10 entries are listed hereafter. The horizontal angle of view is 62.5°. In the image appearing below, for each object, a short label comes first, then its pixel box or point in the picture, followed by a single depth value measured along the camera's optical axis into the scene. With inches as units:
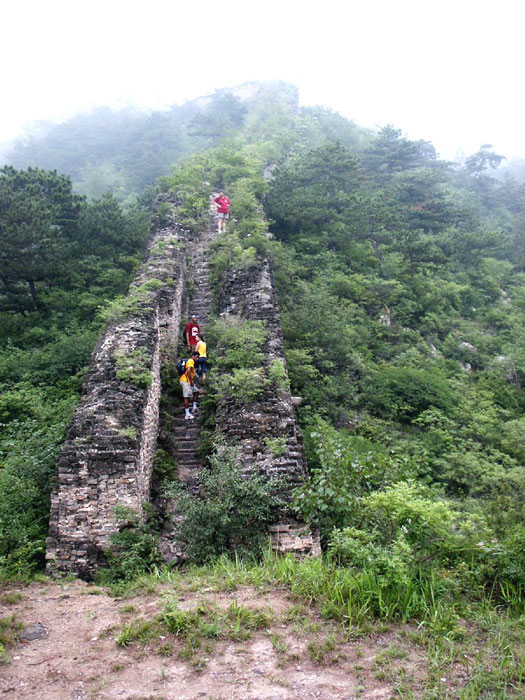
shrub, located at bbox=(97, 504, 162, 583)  248.7
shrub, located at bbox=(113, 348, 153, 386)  340.5
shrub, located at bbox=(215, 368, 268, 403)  343.6
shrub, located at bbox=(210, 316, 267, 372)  381.1
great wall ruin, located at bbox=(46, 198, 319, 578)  265.3
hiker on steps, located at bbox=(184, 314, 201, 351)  442.6
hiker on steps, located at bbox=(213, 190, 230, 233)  647.1
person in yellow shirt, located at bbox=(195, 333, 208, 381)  424.2
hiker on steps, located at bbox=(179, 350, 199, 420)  391.5
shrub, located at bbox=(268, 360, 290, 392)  353.8
